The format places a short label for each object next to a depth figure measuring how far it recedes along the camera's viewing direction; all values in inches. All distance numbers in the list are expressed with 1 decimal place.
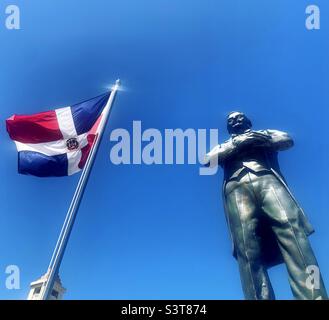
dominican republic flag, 497.0
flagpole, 386.1
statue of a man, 438.6
